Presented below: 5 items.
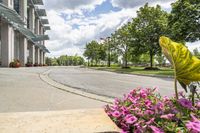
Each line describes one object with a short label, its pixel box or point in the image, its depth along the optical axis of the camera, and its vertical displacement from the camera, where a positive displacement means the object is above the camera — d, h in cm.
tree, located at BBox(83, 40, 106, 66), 4858 +404
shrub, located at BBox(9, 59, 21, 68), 1839 -6
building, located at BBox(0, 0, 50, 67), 1813 +481
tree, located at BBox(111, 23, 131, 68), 3273 +515
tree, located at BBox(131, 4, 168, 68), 2586 +608
